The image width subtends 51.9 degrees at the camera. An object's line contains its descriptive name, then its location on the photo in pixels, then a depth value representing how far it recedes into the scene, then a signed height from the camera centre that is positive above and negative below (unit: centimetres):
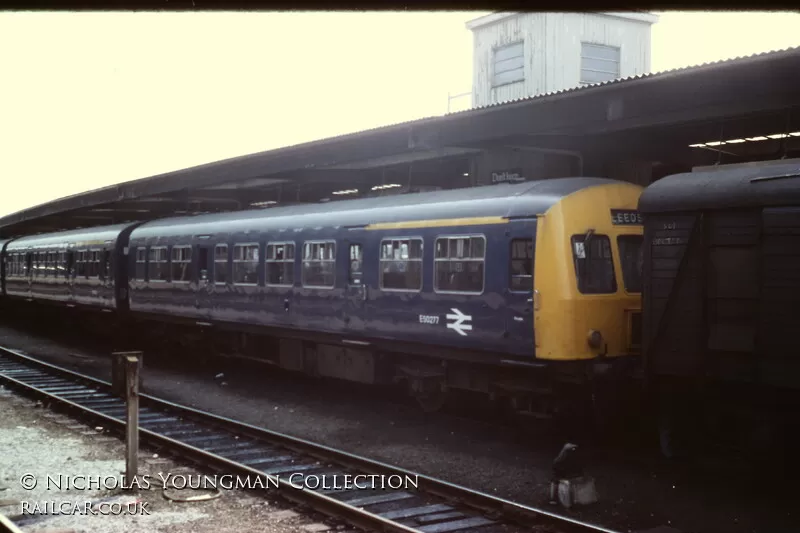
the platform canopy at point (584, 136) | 900 +179
